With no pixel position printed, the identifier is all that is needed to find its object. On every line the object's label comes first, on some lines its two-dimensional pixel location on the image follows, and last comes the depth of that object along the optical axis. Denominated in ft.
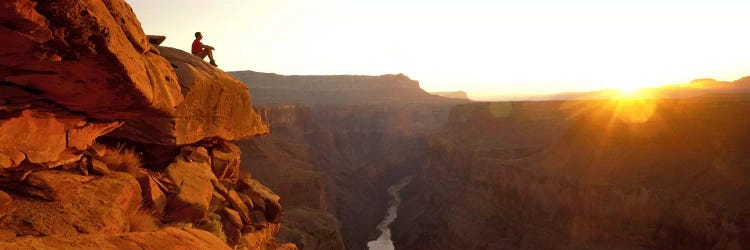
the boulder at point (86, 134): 23.68
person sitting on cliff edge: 44.96
